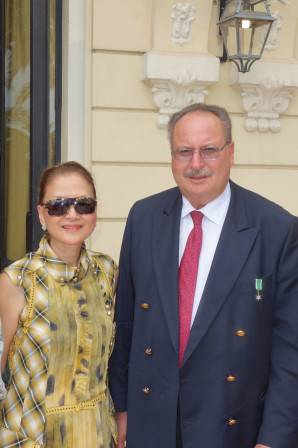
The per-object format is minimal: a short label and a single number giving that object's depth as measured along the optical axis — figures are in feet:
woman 8.22
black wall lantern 14.62
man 8.37
